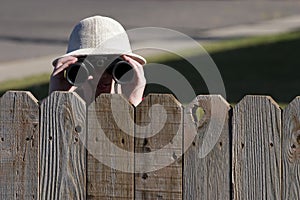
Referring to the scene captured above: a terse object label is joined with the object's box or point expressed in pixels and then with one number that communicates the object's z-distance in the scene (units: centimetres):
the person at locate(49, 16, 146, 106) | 873
